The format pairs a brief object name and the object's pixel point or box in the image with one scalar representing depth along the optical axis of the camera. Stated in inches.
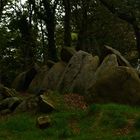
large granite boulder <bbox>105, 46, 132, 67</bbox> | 676.0
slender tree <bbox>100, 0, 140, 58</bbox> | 774.2
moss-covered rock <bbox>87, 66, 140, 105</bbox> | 575.4
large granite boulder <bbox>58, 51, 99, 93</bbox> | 679.5
